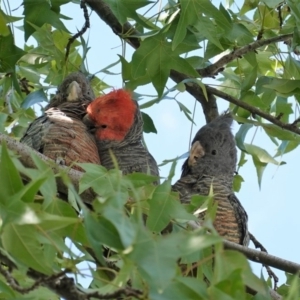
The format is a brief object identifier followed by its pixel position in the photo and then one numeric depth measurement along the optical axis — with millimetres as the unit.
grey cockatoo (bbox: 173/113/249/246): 6672
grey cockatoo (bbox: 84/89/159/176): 6570
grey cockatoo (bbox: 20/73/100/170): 6008
